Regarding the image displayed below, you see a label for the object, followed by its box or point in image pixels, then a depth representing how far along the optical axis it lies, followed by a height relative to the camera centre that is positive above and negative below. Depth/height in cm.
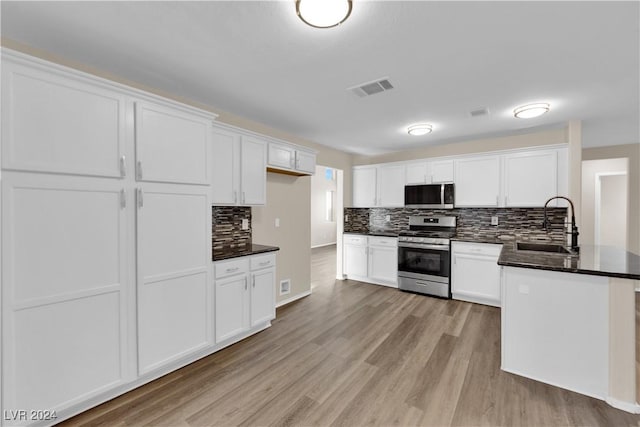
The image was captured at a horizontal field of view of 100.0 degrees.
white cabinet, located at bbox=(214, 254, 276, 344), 264 -88
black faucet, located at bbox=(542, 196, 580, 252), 273 -27
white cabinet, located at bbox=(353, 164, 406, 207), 505 +52
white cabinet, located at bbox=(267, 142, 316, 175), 340 +72
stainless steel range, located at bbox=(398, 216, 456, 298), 421 -75
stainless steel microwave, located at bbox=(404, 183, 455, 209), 449 +28
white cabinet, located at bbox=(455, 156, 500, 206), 414 +48
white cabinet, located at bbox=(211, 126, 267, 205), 281 +49
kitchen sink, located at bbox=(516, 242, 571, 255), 317 -43
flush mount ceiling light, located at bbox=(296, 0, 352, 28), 149 +115
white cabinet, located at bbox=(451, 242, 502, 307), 385 -91
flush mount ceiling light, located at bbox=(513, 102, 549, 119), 303 +117
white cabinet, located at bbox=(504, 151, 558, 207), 374 +48
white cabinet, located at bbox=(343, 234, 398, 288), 480 -88
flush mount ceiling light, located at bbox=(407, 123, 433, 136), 378 +119
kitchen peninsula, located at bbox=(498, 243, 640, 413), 187 -85
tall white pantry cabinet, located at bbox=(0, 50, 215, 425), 157 -16
